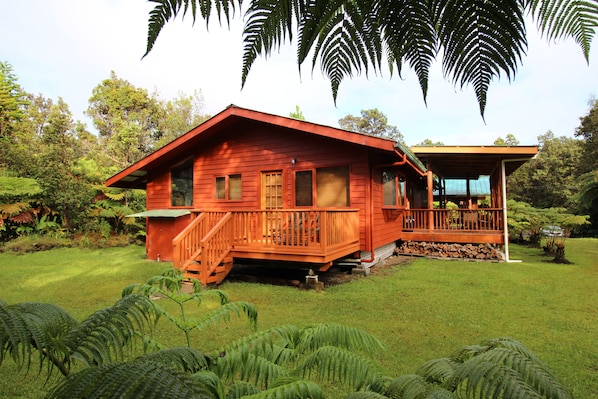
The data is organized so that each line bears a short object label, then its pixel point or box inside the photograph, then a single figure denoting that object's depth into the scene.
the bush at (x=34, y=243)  11.83
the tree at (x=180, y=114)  29.69
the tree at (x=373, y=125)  42.00
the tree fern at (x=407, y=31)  0.46
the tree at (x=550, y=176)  30.75
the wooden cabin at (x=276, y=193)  7.36
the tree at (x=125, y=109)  29.08
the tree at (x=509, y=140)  39.48
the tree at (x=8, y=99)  15.53
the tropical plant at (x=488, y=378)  0.83
